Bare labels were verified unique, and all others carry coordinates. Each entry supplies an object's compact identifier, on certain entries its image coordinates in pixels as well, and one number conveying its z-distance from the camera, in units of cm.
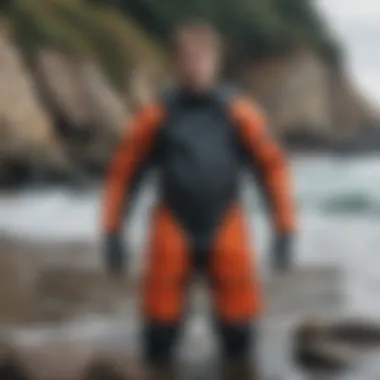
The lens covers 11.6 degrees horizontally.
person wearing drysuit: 322
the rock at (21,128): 759
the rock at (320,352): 354
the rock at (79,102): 785
